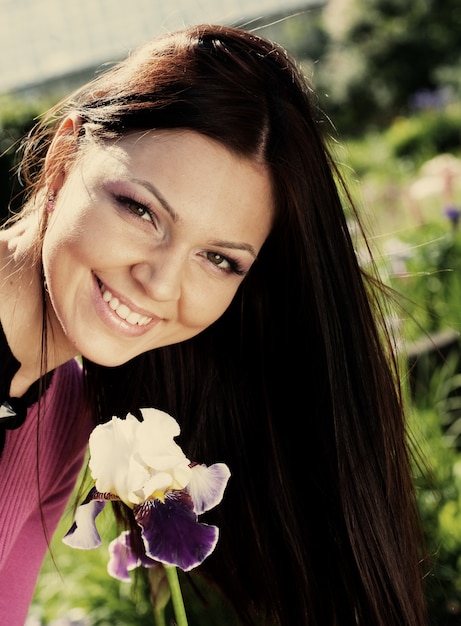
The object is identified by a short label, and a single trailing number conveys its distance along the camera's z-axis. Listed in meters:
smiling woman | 1.10
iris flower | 0.96
